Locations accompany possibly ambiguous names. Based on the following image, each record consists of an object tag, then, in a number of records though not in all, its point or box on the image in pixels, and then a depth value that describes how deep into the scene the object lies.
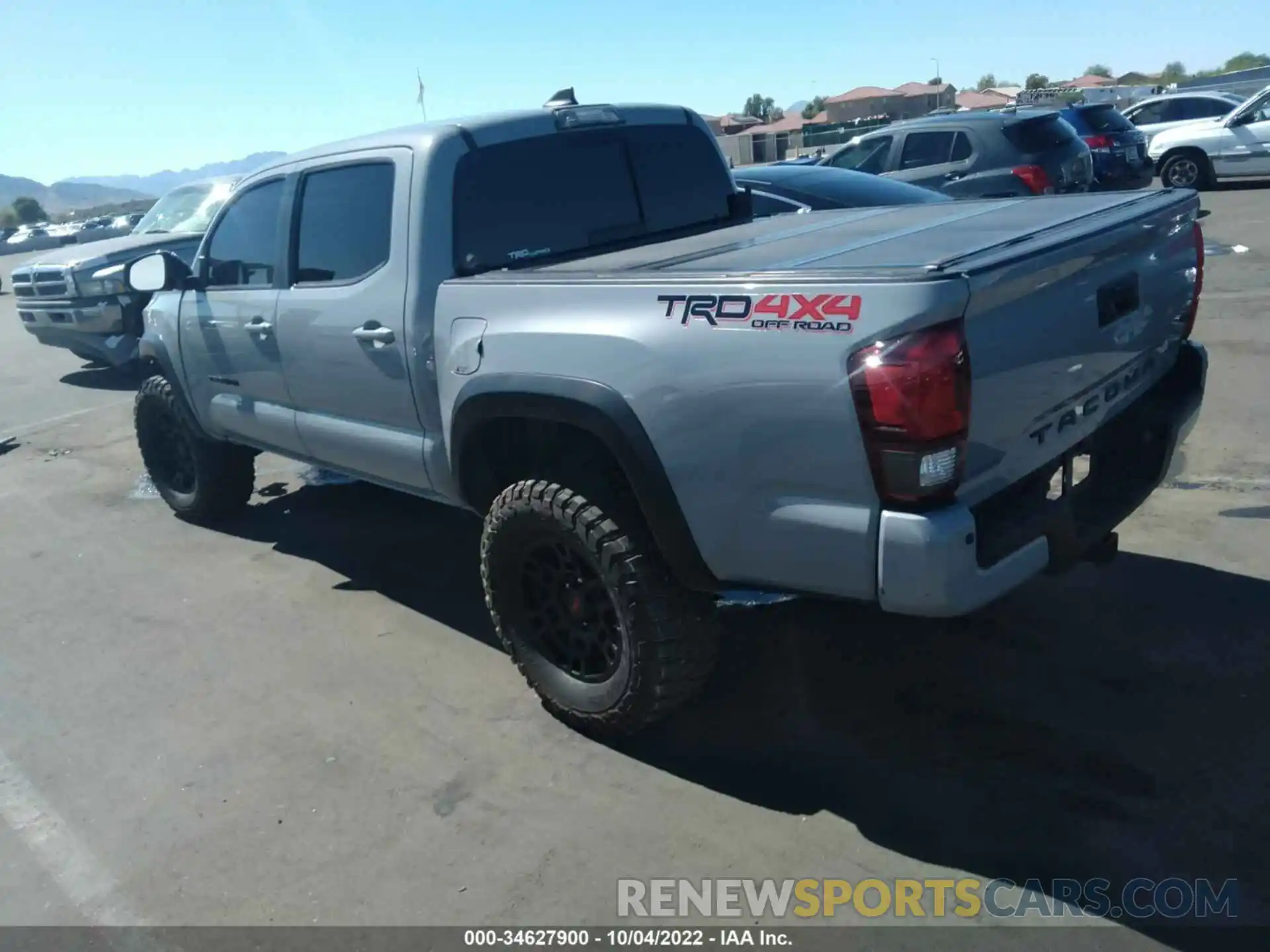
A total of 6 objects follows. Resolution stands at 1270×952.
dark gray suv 11.06
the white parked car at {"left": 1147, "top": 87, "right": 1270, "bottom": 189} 16.78
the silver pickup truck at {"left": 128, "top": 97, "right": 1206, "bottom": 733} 2.68
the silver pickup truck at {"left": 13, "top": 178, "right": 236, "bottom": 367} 10.80
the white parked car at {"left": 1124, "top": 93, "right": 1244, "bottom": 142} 19.28
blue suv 15.34
